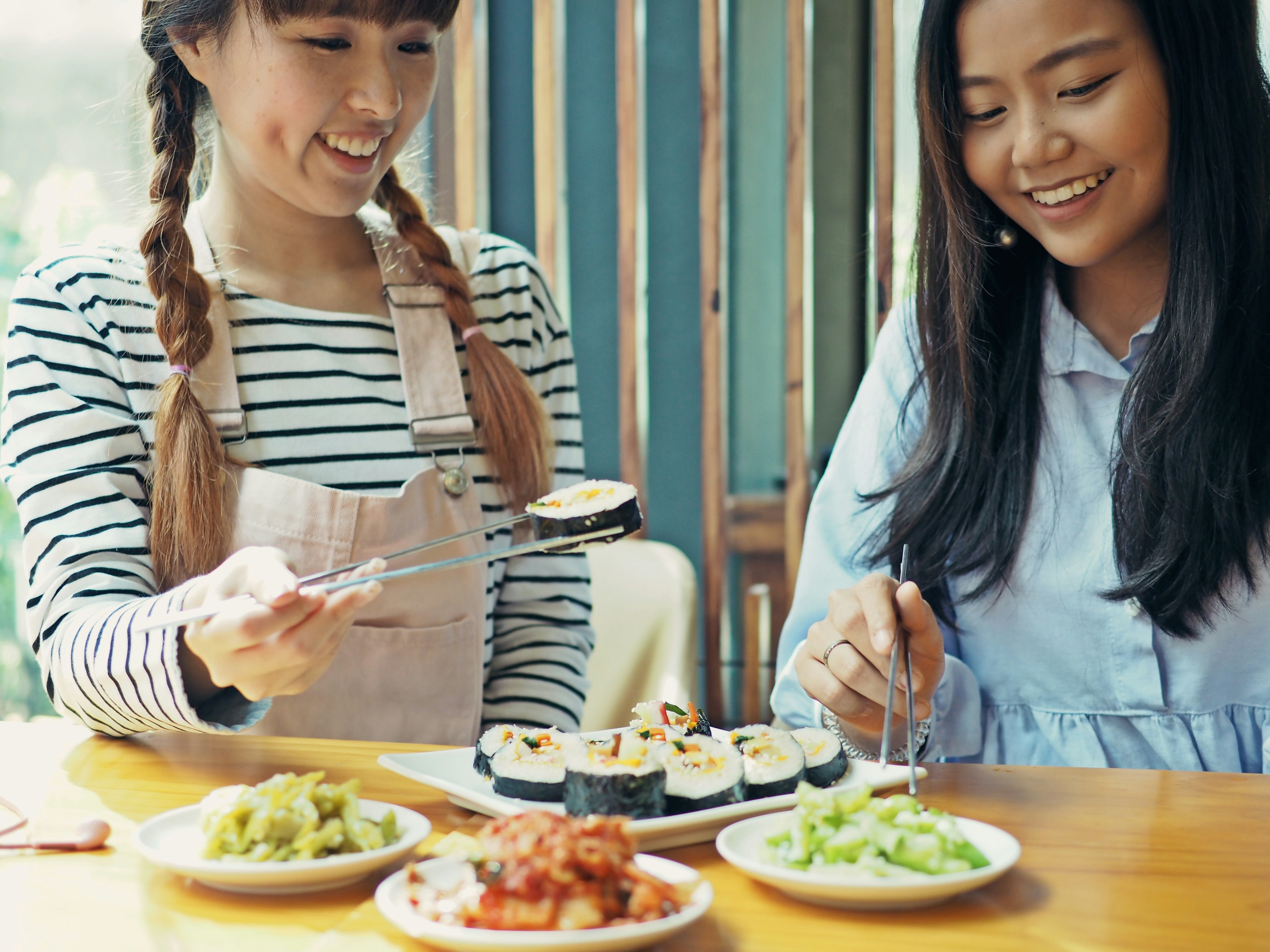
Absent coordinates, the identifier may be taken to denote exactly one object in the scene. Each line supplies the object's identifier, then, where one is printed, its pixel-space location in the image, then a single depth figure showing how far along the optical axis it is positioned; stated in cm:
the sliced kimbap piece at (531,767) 93
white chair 195
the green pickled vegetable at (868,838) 75
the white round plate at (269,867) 75
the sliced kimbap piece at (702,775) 90
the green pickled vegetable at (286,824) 78
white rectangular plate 86
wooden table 71
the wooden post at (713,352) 264
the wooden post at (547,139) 272
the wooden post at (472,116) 272
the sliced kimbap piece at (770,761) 94
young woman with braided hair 123
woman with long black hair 130
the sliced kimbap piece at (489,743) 99
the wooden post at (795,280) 260
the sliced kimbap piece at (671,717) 104
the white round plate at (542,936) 63
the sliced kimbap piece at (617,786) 86
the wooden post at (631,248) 268
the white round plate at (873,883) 71
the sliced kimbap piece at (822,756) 98
